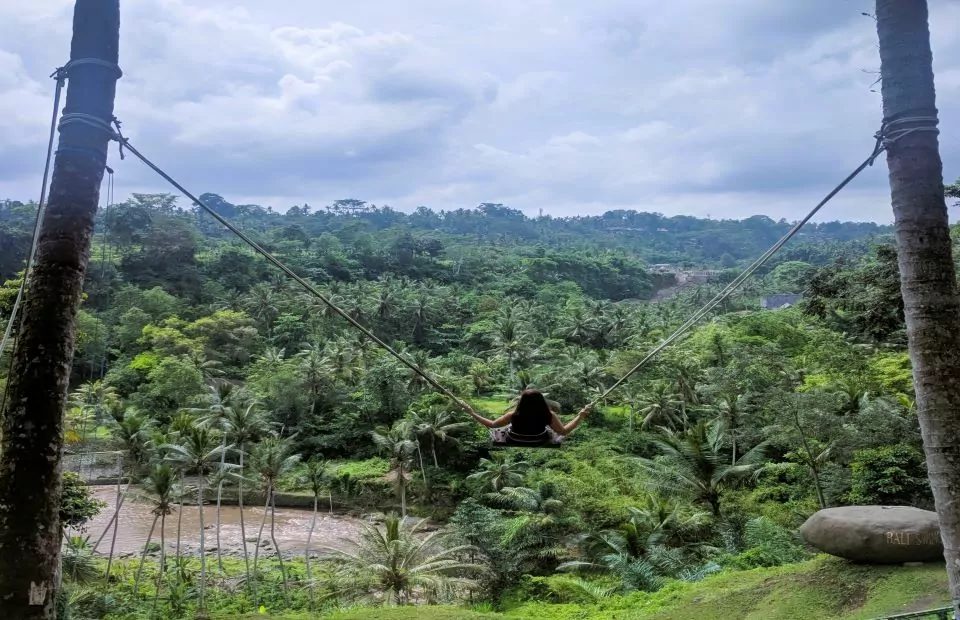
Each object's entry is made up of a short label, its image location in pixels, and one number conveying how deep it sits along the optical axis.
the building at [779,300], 59.88
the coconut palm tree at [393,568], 14.71
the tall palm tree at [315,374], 33.72
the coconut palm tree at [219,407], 25.53
